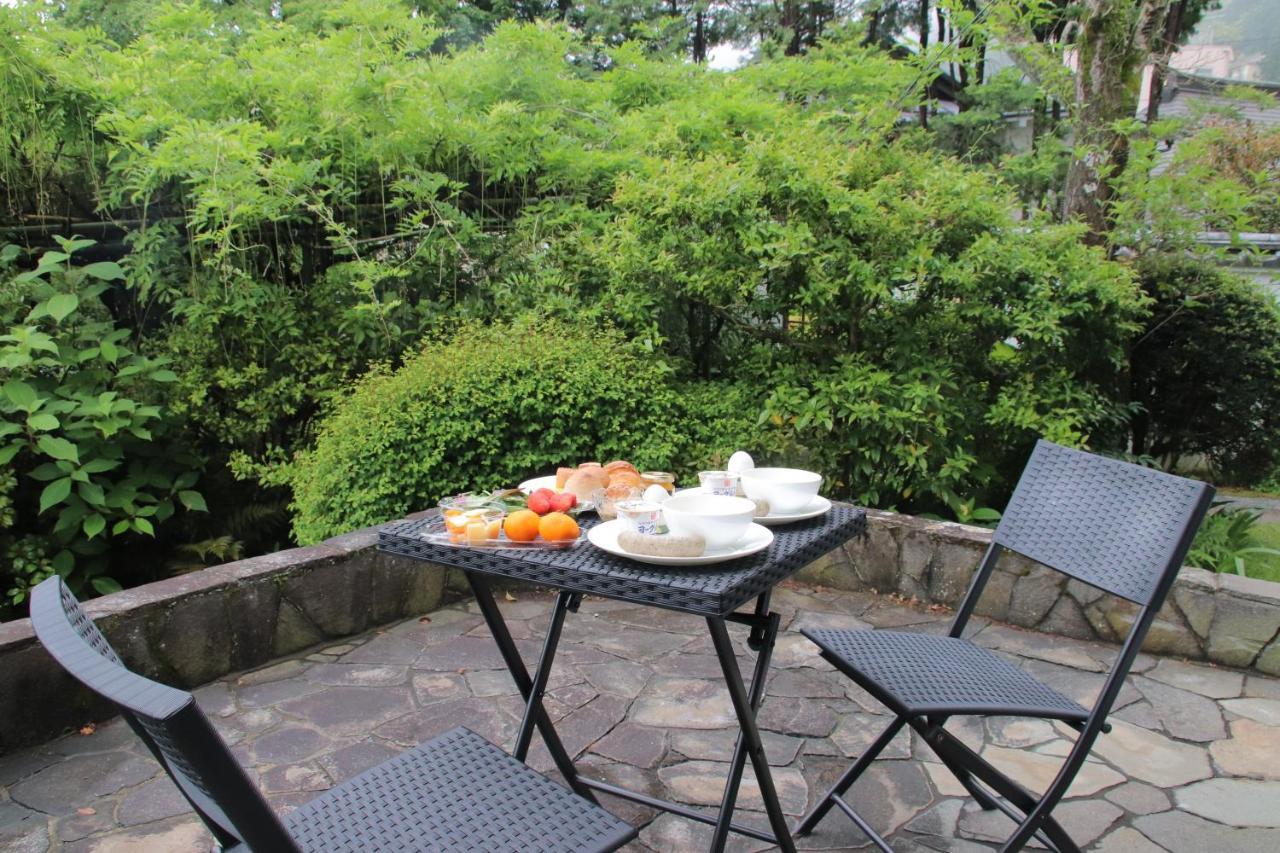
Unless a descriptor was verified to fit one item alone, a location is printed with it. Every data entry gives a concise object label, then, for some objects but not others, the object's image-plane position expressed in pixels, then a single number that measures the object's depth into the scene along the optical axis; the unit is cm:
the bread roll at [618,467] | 224
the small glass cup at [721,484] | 208
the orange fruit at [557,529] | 187
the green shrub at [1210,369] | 482
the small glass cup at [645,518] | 177
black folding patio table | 166
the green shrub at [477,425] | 383
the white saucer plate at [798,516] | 203
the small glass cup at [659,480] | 221
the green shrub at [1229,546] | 403
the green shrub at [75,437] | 358
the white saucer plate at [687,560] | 173
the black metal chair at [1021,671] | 179
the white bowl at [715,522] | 174
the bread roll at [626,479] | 214
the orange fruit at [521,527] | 189
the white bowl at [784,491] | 207
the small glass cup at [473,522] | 190
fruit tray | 187
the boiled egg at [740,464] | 216
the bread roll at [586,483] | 218
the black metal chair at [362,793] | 91
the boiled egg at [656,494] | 194
